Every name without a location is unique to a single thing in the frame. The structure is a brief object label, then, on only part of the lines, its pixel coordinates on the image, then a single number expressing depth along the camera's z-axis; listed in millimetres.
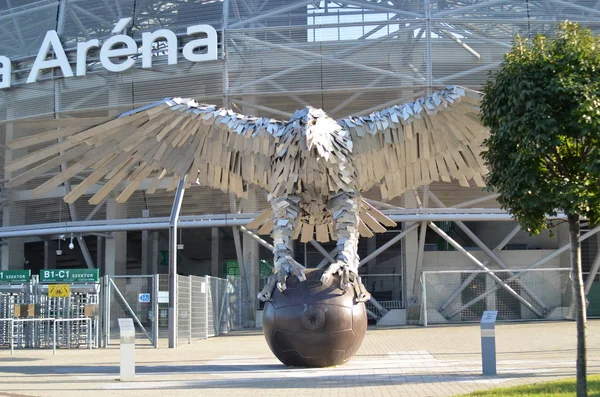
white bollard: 11180
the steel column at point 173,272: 18312
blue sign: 19738
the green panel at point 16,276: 20156
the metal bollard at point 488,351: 10664
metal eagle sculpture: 11711
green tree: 7973
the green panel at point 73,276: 19234
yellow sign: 18609
